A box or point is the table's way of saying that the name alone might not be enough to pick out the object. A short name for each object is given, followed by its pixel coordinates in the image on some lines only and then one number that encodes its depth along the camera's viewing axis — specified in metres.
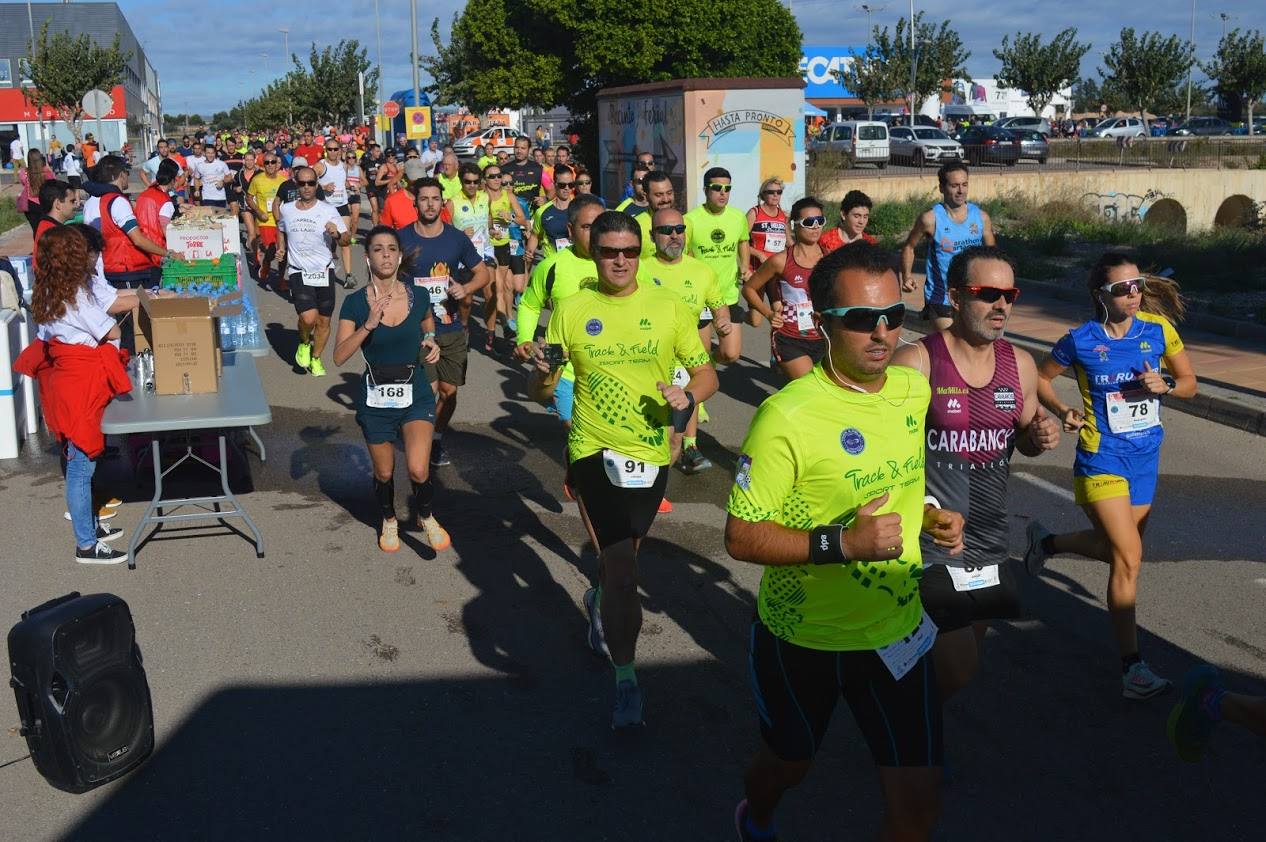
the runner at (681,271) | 8.19
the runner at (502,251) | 14.36
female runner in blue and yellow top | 5.39
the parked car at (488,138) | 52.28
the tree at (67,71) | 46.94
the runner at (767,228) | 11.48
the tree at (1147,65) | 61.19
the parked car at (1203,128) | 60.44
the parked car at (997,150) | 41.94
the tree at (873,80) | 65.62
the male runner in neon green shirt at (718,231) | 10.52
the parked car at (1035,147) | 43.22
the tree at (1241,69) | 62.53
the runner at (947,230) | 9.53
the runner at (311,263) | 13.08
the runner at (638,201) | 11.56
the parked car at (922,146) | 43.22
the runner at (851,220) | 9.66
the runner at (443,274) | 8.99
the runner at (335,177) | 19.68
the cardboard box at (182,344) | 7.85
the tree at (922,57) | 65.88
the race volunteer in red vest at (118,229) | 11.52
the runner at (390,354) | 7.04
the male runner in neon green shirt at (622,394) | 5.14
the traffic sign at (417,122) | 35.50
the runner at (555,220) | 13.16
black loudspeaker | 4.55
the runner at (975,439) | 4.23
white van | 43.47
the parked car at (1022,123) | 52.47
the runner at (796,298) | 8.91
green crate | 10.23
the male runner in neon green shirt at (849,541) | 3.32
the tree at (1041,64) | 66.88
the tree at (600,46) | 31.80
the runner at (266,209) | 18.64
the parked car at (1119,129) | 58.16
